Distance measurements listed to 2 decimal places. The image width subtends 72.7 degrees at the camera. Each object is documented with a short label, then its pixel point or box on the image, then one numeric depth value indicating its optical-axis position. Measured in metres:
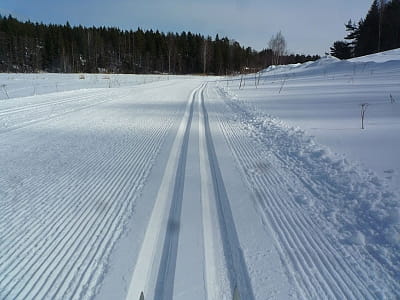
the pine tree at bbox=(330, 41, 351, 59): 55.56
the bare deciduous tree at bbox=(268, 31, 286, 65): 59.09
